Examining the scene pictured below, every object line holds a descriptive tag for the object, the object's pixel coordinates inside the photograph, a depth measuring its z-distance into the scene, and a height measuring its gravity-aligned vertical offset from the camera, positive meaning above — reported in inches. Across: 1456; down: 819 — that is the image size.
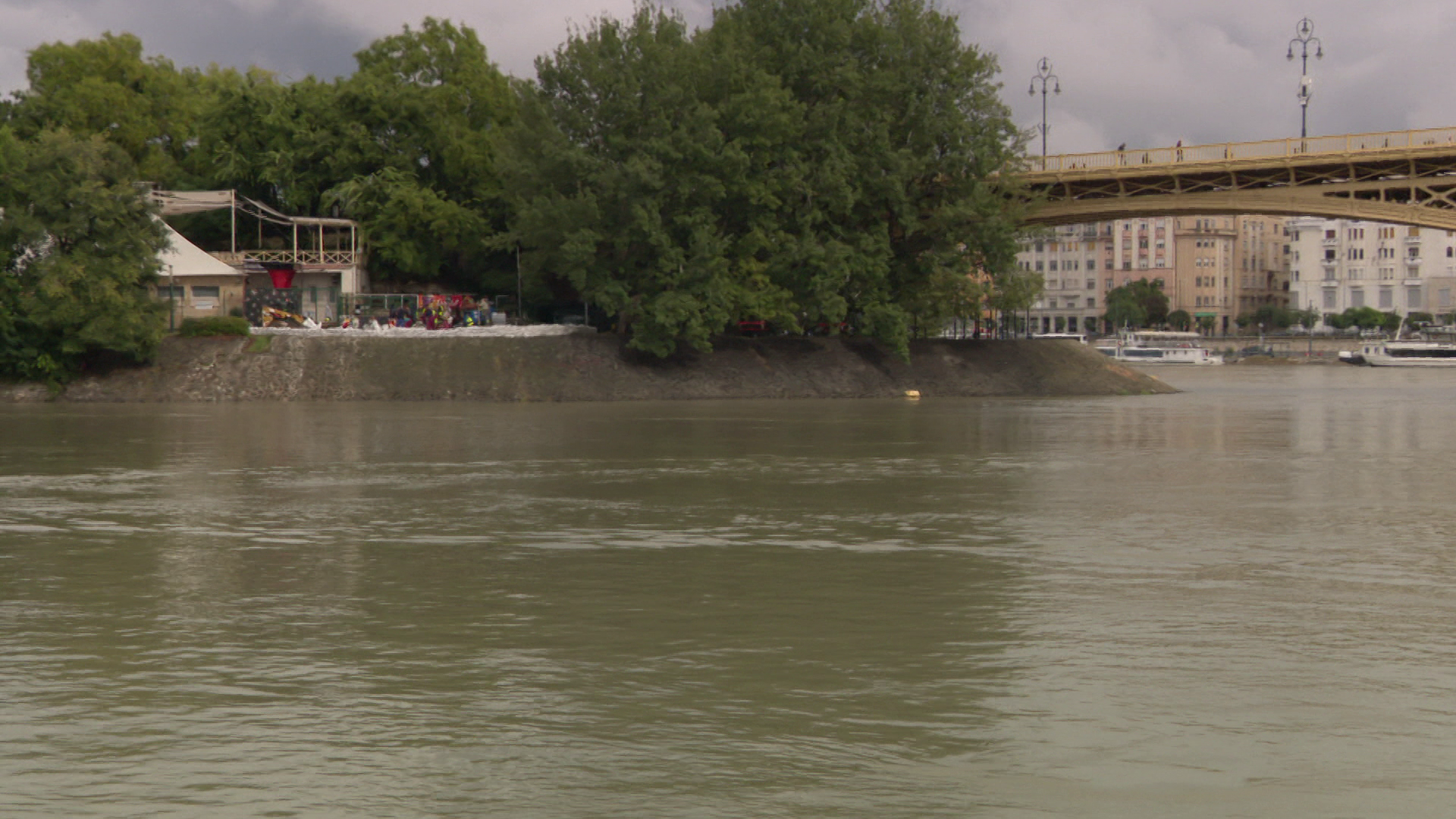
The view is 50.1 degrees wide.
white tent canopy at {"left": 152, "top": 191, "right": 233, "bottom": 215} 3191.4 +323.2
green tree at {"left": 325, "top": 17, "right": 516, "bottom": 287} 3198.8 +433.8
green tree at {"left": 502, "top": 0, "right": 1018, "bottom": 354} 2687.0 +335.4
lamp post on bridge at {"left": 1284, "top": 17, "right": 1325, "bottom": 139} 3833.7 +712.7
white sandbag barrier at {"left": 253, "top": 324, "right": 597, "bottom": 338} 2812.5 +44.7
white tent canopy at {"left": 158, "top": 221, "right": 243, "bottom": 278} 3043.8 +189.3
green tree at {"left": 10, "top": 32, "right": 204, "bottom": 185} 3624.5 +613.7
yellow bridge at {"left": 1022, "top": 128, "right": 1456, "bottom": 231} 3088.1 +356.5
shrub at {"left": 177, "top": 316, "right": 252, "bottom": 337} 2758.4 +54.5
